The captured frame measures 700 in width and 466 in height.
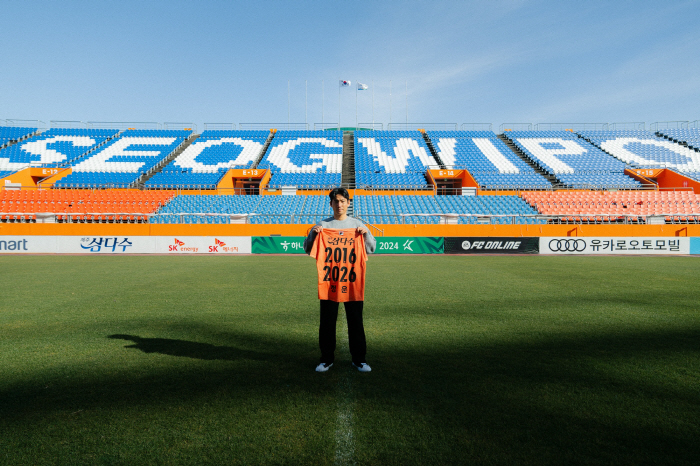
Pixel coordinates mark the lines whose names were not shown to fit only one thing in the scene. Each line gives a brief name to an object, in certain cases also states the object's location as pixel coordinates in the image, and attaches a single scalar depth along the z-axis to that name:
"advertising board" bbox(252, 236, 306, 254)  21.06
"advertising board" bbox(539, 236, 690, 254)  20.62
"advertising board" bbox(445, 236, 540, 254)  20.86
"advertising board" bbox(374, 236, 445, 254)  21.39
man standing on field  4.18
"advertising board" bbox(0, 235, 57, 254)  19.95
